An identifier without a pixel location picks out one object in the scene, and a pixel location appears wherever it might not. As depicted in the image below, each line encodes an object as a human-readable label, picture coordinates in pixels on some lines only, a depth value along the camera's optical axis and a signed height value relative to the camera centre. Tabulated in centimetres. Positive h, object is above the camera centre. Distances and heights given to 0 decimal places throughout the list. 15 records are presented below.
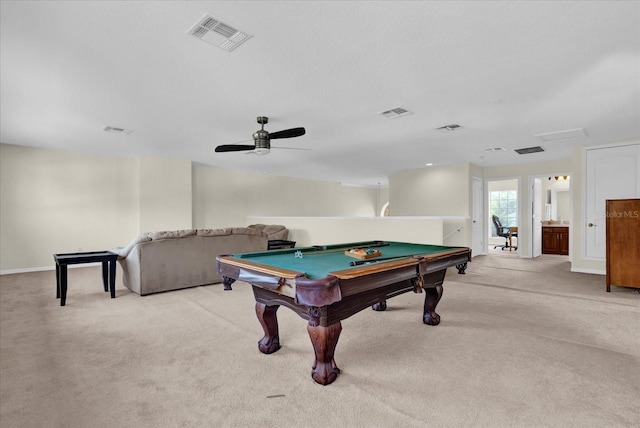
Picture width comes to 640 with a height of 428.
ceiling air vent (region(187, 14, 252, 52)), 218 +132
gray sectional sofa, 403 -53
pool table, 179 -41
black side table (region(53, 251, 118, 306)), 362 -56
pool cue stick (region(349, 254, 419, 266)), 218 -33
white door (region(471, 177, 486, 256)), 788 -11
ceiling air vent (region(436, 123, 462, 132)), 458 +128
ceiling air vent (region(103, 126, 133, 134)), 466 +130
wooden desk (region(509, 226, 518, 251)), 918 -51
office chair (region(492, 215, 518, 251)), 942 -50
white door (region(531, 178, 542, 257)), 777 -17
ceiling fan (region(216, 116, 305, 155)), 386 +98
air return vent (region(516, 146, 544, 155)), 595 +124
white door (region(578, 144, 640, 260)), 533 +53
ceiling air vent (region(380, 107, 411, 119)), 396 +130
